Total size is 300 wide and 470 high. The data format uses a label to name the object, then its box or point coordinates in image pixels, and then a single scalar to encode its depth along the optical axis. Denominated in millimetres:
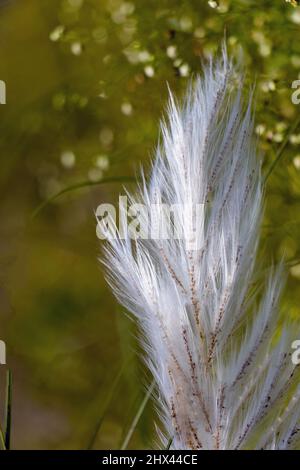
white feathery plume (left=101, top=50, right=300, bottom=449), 929
